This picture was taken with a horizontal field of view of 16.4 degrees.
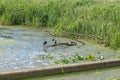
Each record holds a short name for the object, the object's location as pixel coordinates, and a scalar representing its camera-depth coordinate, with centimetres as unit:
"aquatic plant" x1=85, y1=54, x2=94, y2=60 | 1022
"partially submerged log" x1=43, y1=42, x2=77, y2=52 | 1249
